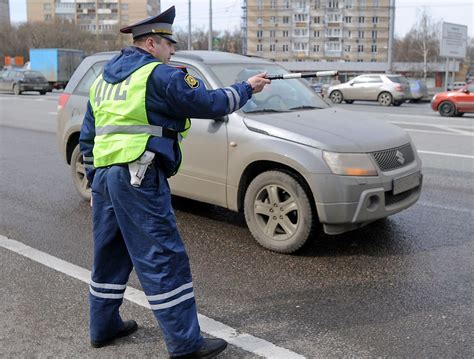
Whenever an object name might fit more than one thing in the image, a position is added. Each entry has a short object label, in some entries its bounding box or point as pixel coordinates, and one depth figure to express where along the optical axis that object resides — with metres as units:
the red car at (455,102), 20.00
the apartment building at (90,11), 132.00
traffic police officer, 2.94
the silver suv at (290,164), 4.63
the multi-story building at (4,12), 84.75
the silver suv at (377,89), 26.67
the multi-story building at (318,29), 125.00
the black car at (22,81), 33.69
